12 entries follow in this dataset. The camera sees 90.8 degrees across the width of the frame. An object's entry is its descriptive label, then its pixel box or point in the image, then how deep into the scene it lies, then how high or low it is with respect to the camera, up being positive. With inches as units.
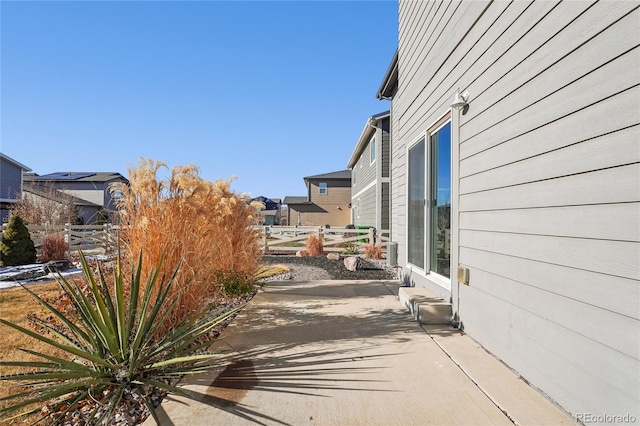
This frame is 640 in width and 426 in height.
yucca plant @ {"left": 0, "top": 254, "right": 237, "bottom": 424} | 79.1 -38.9
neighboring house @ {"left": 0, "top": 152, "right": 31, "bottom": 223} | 774.5 +100.2
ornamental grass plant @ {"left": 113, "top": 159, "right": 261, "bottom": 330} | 123.1 -2.1
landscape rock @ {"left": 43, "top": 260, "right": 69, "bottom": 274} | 363.3 -51.2
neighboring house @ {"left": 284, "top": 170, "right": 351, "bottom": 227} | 1070.4 +75.8
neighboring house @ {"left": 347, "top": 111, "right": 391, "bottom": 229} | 543.8 +99.0
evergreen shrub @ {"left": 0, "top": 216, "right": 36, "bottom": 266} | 391.5 -31.5
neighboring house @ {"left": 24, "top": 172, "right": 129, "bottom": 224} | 1165.8 +137.6
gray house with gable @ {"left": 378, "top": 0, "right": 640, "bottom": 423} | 64.7 +8.7
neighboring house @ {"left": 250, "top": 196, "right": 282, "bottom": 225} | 1870.1 +56.2
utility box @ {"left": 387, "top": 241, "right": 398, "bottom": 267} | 299.8 -29.6
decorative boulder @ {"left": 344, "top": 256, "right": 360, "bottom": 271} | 334.7 -44.6
